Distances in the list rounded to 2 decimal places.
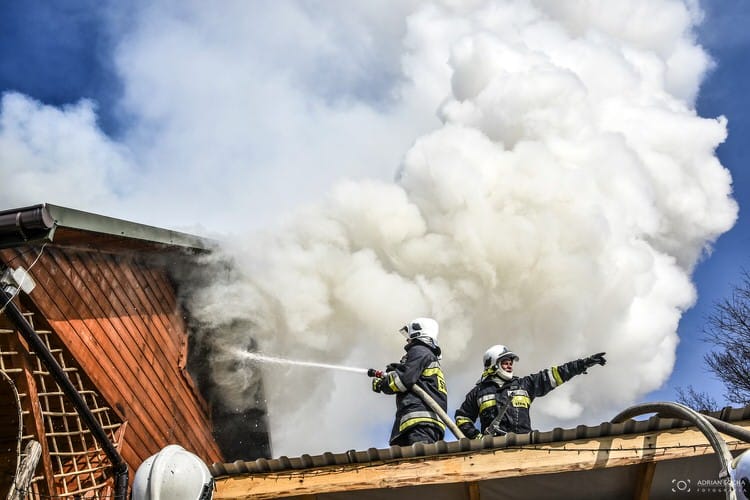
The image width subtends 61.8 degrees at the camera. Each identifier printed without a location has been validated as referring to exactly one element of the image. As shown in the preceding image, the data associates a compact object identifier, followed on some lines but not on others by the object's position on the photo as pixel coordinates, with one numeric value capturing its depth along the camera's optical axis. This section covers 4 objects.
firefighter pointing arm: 5.74
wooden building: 4.44
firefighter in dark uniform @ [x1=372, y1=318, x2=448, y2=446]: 5.52
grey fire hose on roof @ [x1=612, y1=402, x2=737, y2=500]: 2.98
